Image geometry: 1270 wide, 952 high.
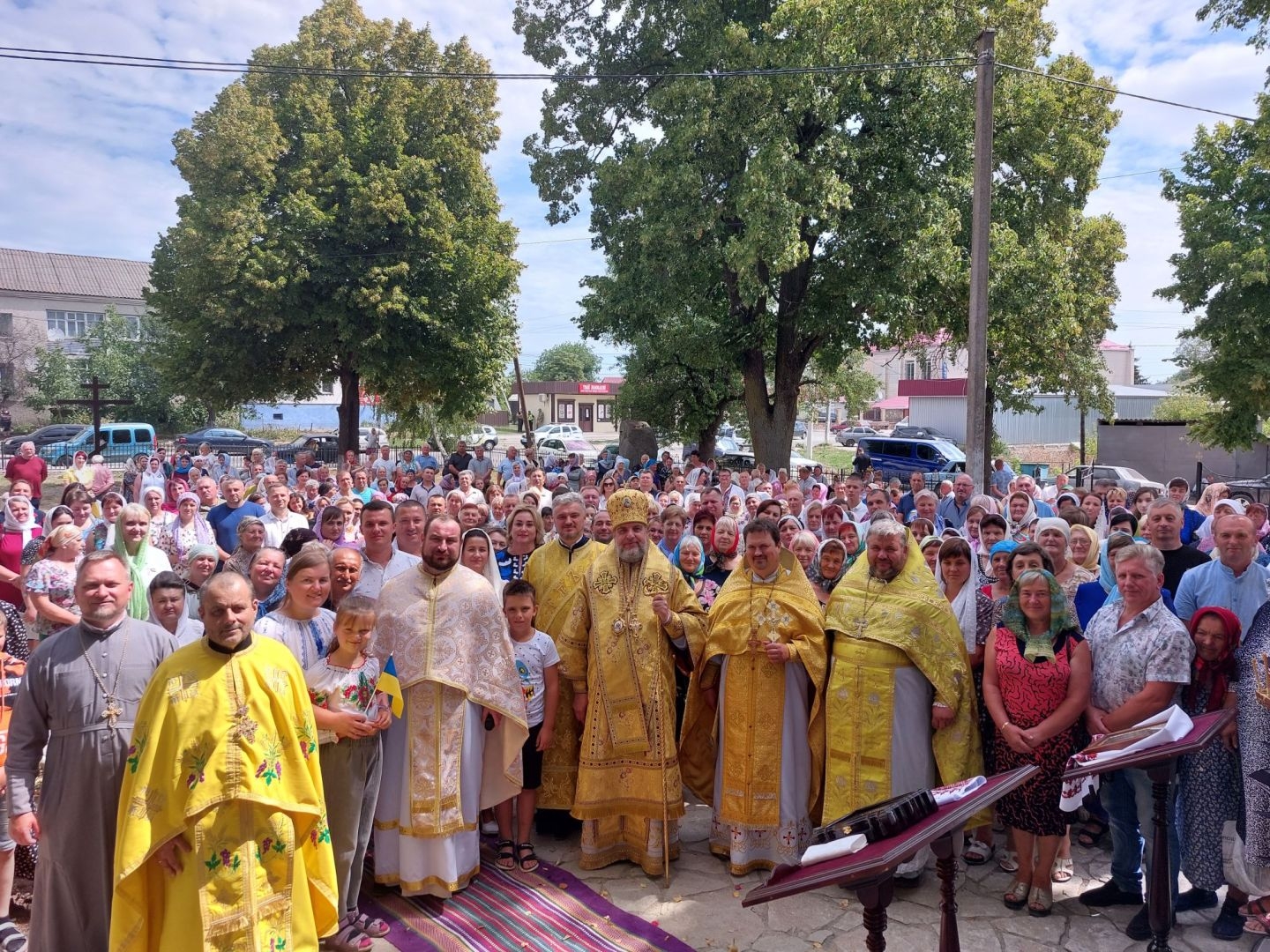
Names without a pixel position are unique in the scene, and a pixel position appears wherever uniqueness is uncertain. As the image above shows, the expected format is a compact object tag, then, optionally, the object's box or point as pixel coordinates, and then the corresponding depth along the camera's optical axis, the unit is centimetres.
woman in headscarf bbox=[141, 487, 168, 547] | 702
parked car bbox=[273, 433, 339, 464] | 2766
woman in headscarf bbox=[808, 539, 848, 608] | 538
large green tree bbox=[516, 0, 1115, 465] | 1548
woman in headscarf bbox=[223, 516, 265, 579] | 590
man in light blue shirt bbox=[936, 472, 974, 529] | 966
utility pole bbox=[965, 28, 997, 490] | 1058
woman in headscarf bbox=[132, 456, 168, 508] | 1370
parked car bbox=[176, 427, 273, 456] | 2995
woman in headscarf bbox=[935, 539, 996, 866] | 474
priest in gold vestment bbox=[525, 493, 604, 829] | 502
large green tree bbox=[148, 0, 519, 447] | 1988
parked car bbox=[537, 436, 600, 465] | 3456
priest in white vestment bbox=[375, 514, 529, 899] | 432
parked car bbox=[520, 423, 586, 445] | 4184
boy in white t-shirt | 474
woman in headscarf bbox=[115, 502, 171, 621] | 551
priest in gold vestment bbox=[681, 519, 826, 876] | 465
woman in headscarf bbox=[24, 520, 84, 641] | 529
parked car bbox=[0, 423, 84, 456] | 3244
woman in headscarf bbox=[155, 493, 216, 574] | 697
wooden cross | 2206
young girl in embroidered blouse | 386
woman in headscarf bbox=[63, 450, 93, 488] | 1399
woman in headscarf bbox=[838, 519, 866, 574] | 701
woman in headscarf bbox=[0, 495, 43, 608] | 653
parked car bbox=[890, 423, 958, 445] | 3806
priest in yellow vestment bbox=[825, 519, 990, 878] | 446
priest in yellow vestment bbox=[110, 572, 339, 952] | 304
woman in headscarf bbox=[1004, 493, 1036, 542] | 799
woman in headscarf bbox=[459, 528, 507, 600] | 511
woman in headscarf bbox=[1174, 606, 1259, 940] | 402
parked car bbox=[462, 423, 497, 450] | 4219
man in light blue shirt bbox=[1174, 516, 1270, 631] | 468
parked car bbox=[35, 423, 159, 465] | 2684
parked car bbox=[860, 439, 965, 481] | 2509
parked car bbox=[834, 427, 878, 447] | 3772
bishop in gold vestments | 473
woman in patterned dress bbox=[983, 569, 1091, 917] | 412
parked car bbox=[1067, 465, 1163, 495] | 2220
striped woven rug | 408
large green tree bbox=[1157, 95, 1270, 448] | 1806
